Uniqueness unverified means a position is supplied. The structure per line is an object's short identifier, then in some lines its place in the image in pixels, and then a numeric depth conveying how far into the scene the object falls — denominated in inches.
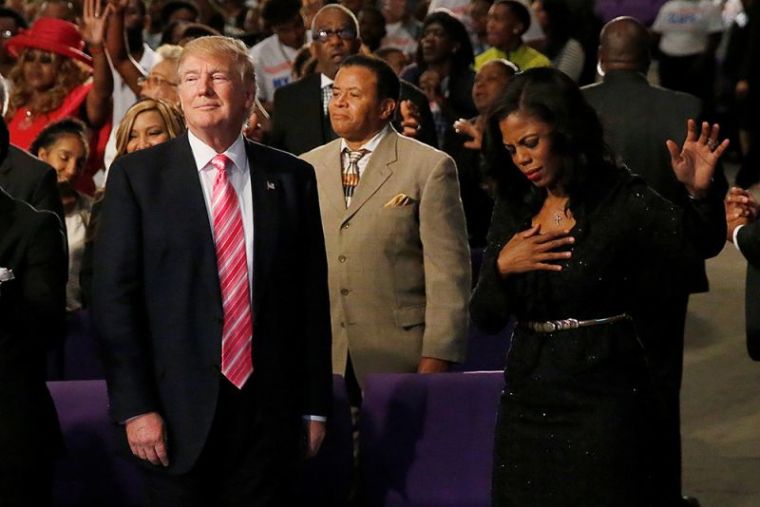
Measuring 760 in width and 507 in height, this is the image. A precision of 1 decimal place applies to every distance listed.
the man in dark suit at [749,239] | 402.6
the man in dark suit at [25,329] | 352.8
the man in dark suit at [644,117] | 538.9
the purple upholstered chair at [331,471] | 468.1
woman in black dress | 357.7
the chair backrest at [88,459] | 466.9
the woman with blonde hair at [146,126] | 511.5
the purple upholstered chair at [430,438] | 469.7
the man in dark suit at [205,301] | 350.6
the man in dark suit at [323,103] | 637.9
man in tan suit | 484.4
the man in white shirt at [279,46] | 900.6
